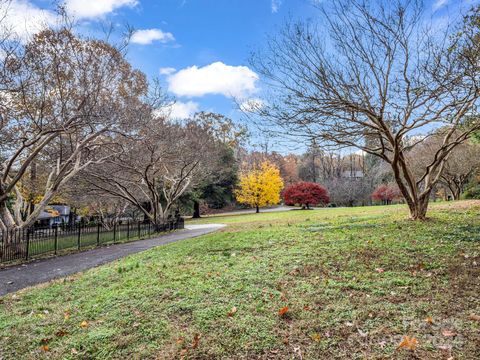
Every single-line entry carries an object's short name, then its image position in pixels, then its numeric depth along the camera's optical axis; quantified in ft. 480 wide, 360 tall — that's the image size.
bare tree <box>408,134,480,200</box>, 74.02
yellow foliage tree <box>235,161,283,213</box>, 125.29
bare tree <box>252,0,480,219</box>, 25.77
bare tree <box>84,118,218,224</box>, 54.03
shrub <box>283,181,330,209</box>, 117.74
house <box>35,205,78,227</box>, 102.20
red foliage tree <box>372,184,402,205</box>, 119.90
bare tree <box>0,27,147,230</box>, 35.32
